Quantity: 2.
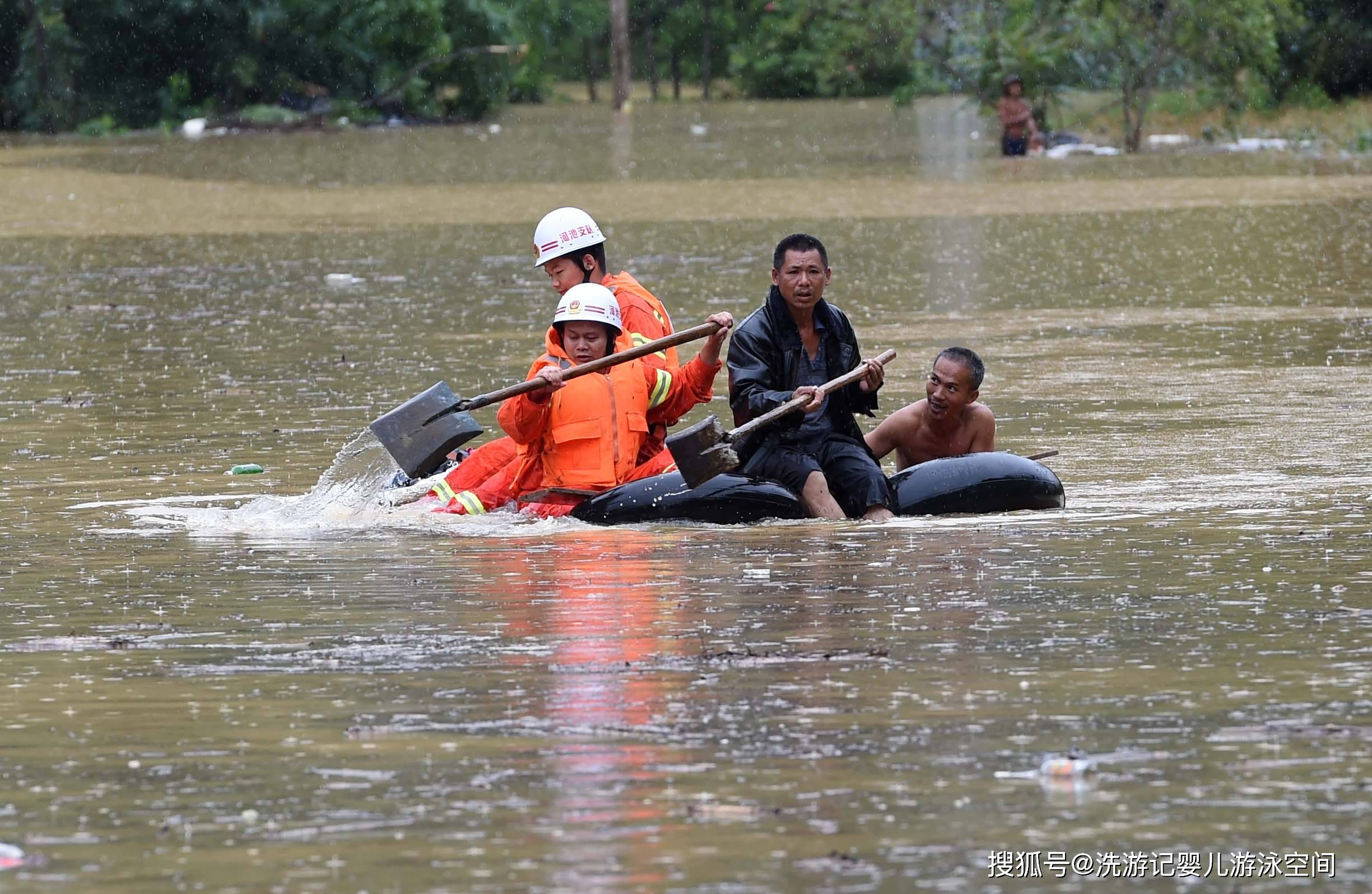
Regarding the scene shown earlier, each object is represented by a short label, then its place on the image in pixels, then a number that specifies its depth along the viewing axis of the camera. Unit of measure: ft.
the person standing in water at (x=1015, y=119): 230.68
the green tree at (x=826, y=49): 246.88
